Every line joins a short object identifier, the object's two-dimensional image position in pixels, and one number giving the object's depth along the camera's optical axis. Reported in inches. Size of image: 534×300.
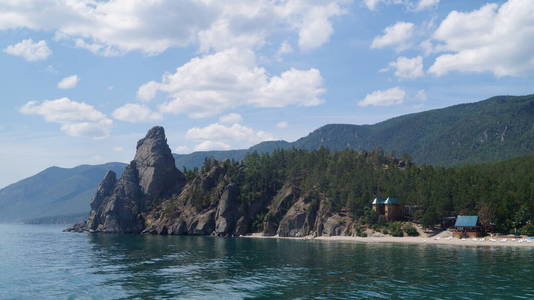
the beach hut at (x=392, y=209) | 6786.4
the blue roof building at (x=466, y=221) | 5698.8
